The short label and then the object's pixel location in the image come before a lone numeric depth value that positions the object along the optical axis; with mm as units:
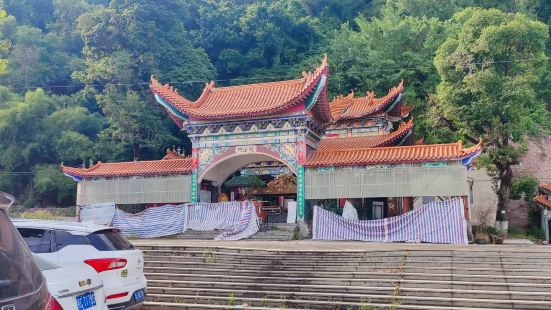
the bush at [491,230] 20231
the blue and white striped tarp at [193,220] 18234
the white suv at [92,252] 6051
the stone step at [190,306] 7801
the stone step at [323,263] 9505
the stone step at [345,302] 7664
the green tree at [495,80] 20625
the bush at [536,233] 22170
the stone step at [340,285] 8258
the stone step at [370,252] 10172
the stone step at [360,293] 7945
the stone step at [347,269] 9078
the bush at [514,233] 21986
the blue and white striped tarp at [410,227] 15672
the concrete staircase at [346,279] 8039
